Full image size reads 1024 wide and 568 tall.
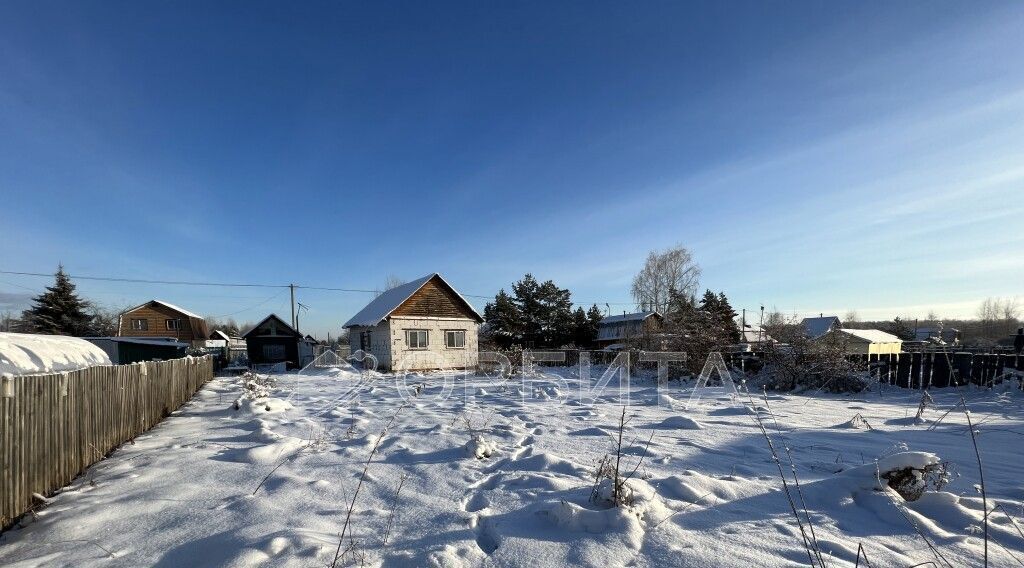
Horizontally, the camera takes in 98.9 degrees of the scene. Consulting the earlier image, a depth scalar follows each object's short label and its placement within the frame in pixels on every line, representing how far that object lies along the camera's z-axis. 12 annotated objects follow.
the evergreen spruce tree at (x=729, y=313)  14.41
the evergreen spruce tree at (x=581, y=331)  32.94
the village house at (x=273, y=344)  26.16
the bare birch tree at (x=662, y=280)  33.06
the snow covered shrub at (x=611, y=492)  3.15
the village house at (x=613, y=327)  33.47
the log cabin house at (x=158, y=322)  33.59
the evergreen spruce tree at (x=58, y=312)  31.45
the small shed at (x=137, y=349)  15.73
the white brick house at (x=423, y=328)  19.28
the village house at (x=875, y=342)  36.09
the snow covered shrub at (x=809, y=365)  11.12
